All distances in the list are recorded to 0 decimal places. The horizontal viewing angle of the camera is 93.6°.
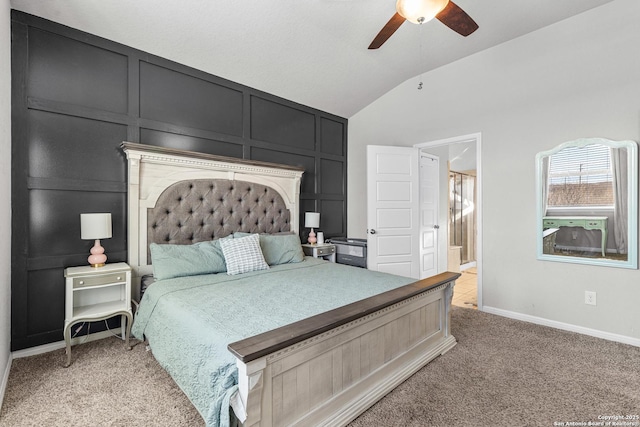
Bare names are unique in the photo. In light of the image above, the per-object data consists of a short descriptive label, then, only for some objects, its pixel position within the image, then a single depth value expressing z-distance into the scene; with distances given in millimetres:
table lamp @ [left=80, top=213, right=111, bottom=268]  2350
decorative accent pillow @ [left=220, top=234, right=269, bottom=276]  2711
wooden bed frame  1297
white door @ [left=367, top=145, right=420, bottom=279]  4004
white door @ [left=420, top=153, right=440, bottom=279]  4375
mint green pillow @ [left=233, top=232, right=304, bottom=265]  3146
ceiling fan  1732
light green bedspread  1366
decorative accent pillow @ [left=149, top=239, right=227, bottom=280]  2467
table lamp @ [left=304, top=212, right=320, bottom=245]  4074
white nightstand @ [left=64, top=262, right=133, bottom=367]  2234
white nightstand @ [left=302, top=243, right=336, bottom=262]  3948
